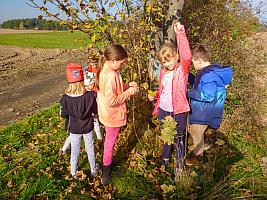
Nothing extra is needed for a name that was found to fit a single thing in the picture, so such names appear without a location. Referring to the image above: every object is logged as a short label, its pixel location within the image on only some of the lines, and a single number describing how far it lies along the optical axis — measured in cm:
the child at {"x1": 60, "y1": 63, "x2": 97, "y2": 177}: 248
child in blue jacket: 259
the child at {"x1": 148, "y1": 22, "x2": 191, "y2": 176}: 248
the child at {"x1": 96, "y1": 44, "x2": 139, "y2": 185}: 240
